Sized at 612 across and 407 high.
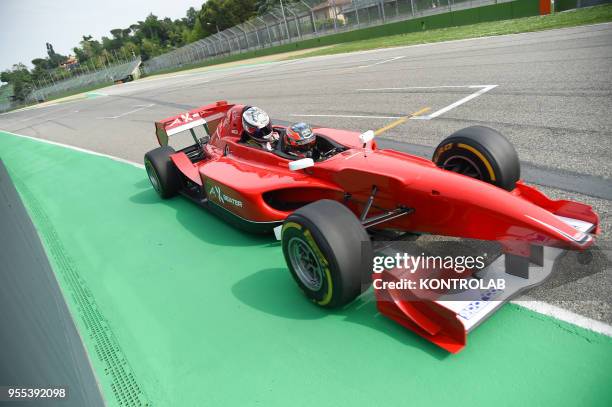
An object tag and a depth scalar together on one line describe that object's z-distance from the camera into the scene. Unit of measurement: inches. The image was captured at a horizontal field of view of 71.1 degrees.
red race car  116.3
